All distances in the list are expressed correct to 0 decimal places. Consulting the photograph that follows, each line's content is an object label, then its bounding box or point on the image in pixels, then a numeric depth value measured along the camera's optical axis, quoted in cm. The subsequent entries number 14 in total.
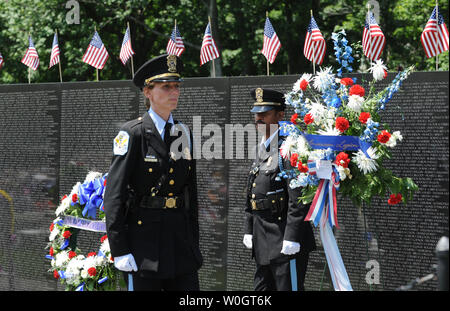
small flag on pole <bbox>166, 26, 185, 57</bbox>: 1820
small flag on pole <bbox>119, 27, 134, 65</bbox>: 1778
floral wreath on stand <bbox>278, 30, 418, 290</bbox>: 993
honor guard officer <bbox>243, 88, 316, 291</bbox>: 1062
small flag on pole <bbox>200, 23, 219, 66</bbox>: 1689
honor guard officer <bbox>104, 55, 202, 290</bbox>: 902
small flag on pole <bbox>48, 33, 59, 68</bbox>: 1911
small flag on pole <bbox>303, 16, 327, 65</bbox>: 1477
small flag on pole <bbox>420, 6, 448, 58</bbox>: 1270
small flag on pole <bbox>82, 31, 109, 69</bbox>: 1828
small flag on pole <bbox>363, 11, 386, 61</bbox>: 1405
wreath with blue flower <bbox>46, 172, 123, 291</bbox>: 1337
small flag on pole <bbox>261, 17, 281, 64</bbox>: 1575
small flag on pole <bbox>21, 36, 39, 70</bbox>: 1970
